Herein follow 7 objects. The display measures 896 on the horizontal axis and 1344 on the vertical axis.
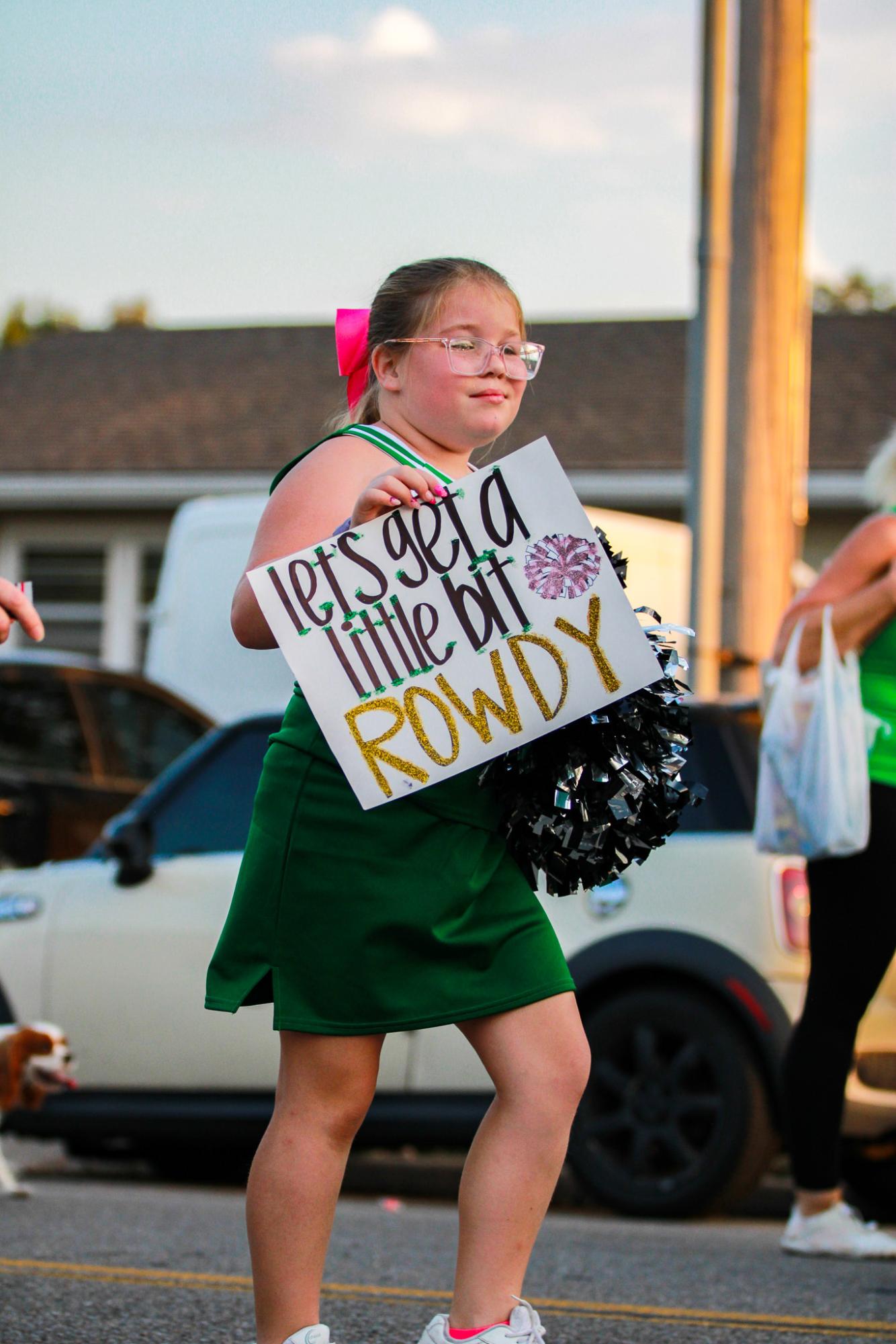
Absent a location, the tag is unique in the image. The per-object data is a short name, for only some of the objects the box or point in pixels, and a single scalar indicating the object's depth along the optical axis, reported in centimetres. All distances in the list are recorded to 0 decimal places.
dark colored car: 1820
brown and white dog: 1205
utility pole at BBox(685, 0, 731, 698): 1781
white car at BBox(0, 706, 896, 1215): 1177
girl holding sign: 560
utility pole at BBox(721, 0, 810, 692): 1767
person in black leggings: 941
